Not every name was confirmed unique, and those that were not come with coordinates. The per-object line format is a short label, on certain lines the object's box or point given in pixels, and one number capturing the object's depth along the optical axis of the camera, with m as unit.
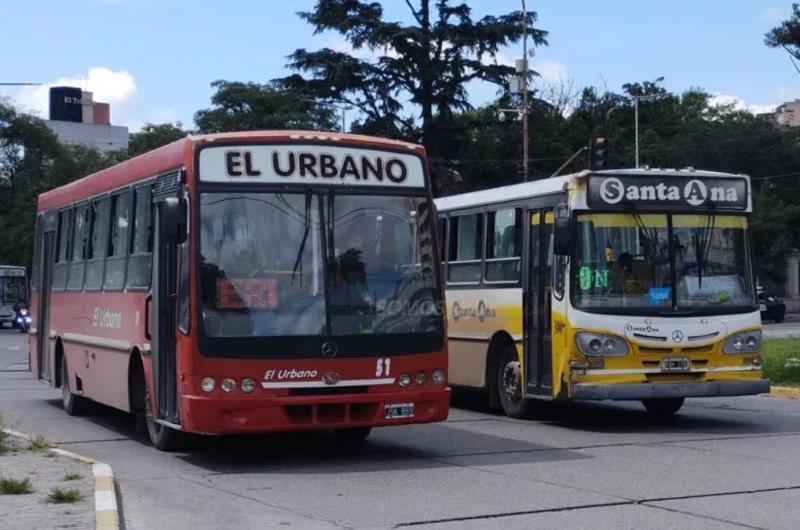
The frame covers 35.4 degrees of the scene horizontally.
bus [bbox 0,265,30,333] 62.25
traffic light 26.75
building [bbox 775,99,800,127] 96.58
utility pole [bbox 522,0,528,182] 41.97
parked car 56.97
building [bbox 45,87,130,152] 118.25
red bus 11.27
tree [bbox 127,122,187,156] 73.06
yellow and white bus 14.23
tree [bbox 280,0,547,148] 45.31
